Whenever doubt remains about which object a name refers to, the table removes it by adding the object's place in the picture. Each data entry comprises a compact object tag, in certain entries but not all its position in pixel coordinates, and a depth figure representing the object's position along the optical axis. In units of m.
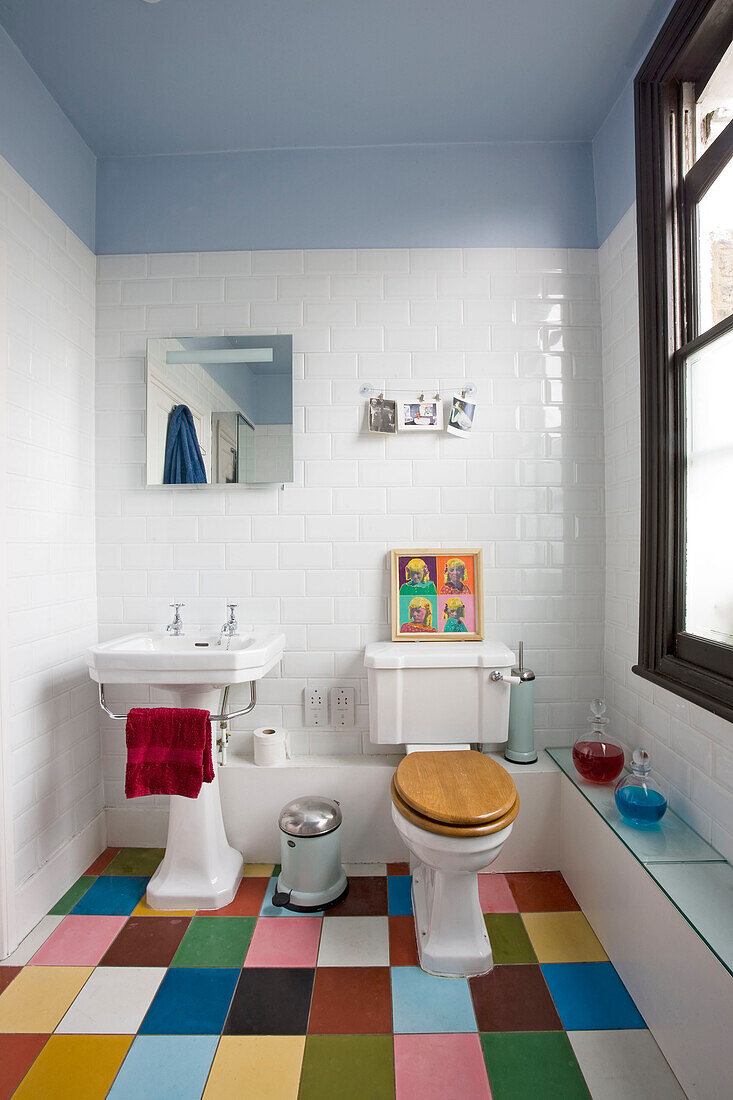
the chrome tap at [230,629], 2.18
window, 1.58
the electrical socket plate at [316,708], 2.31
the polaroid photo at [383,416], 2.26
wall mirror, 2.26
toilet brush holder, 2.19
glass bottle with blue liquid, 1.66
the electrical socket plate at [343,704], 2.30
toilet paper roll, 2.20
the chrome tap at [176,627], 2.22
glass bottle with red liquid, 1.93
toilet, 1.57
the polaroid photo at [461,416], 2.25
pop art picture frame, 2.28
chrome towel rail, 1.96
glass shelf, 1.25
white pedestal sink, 1.83
